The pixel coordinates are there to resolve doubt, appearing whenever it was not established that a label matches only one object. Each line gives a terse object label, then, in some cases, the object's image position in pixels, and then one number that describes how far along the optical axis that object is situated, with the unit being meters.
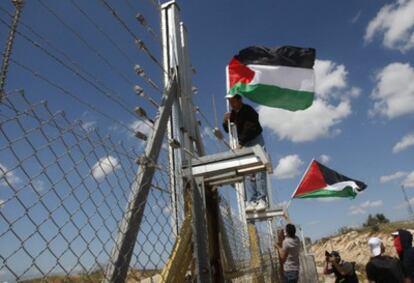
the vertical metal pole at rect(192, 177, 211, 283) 2.74
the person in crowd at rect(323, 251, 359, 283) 6.96
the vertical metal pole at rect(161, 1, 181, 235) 2.93
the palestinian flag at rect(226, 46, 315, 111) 5.27
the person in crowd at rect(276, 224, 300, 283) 6.23
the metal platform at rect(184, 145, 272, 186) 2.95
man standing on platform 5.68
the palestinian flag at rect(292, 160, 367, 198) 11.09
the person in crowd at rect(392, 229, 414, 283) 5.29
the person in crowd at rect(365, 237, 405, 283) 5.46
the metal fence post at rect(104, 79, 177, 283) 2.28
